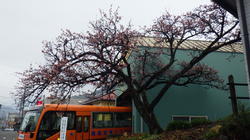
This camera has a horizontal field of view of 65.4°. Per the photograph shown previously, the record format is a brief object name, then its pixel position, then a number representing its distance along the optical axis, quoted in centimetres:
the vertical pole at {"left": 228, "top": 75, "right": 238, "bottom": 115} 567
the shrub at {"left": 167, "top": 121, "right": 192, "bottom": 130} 854
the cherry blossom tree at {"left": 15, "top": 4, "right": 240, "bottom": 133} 879
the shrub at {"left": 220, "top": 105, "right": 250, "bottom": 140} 425
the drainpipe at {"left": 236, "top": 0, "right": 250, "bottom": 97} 432
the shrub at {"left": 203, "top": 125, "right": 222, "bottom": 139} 504
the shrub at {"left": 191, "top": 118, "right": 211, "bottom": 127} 853
